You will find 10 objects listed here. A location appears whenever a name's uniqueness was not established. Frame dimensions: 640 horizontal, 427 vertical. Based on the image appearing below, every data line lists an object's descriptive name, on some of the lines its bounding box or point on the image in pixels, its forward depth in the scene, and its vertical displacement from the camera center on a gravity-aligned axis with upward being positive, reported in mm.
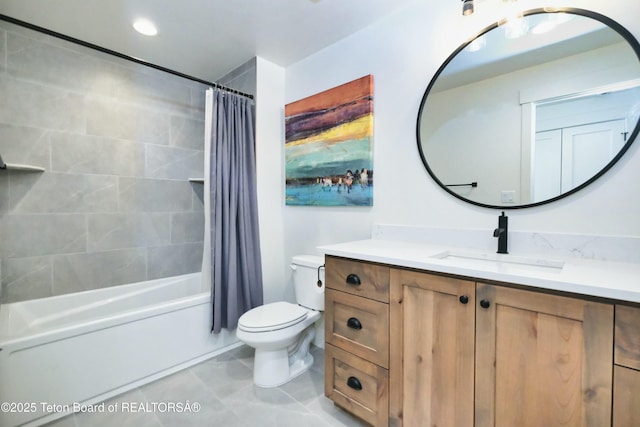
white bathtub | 1469 -854
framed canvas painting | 1940 +435
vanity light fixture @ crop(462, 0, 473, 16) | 1262 +879
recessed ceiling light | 1927 +1241
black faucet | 1356 -130
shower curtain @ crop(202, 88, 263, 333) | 2125 -43
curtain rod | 1526 +942
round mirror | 1176 +452
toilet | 1733 -764
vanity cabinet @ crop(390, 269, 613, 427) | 842 -520
